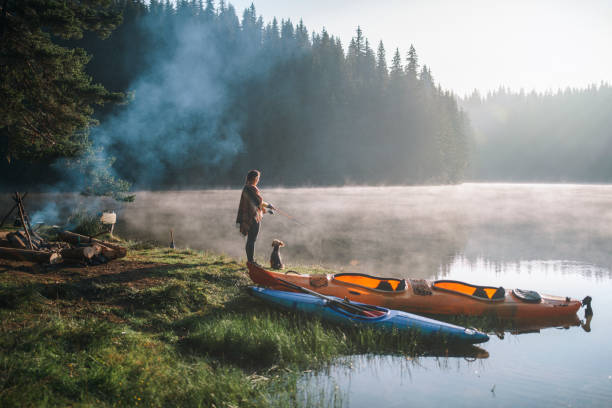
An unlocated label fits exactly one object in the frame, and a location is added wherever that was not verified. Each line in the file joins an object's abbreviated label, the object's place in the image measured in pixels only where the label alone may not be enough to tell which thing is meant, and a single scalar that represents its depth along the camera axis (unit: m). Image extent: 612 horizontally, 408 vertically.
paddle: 6.55
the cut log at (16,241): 8.53
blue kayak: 6.25
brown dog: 9.81
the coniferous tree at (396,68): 58.69
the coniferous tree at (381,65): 59.28
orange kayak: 7.40
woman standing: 8.85
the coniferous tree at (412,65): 58.56
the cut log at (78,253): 8.01
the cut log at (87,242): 8.88
